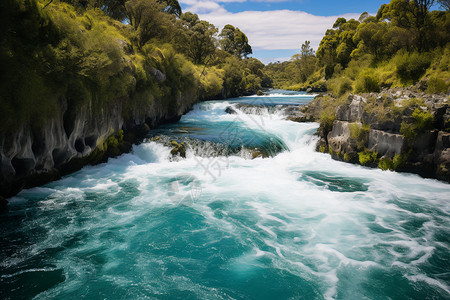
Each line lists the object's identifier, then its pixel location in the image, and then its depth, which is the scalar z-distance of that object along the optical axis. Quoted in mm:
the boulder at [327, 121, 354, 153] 12711
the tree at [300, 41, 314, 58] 73350
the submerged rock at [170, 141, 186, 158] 13773
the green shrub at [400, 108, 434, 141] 10281
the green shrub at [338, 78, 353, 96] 16500
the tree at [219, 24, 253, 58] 63175
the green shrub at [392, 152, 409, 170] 10891
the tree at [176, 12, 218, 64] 37969
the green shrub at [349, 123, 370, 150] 11883
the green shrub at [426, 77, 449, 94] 11875
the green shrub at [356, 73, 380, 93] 14555
